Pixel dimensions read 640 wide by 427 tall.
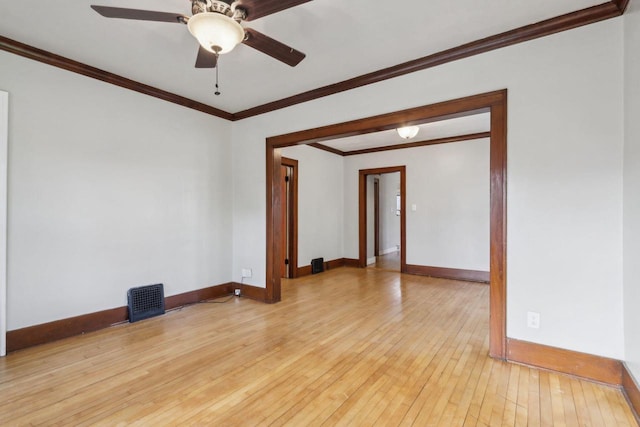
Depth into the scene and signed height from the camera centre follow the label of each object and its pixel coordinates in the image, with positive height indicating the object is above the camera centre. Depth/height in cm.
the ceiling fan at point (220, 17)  176 +118
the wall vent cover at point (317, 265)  595 -102
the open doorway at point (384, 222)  732 -21
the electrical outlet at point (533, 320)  231 -82
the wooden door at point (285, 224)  556 -17
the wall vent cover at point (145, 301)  332 -98
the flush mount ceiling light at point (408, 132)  432 +121
